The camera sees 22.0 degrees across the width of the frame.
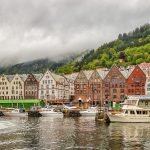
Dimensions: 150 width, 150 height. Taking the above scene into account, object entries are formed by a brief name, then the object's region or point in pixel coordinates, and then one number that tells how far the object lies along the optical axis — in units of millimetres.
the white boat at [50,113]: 123788
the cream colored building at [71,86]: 185312
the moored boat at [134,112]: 91812
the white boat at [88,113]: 123944
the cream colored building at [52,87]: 178125
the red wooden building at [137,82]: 166125
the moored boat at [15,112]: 128375
